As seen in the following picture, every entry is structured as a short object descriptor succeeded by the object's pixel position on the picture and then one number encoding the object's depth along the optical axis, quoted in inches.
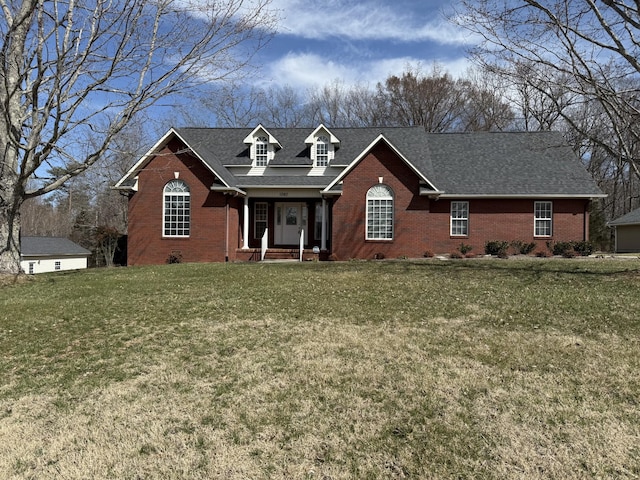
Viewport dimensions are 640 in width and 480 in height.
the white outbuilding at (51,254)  1496.1
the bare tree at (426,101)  1560.0
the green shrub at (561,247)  779.2
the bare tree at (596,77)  438.9
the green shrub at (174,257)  789.9
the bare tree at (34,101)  418.0
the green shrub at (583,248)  781.3
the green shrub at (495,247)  782.8
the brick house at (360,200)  780.0
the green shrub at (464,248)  793.1
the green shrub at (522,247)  798.5
